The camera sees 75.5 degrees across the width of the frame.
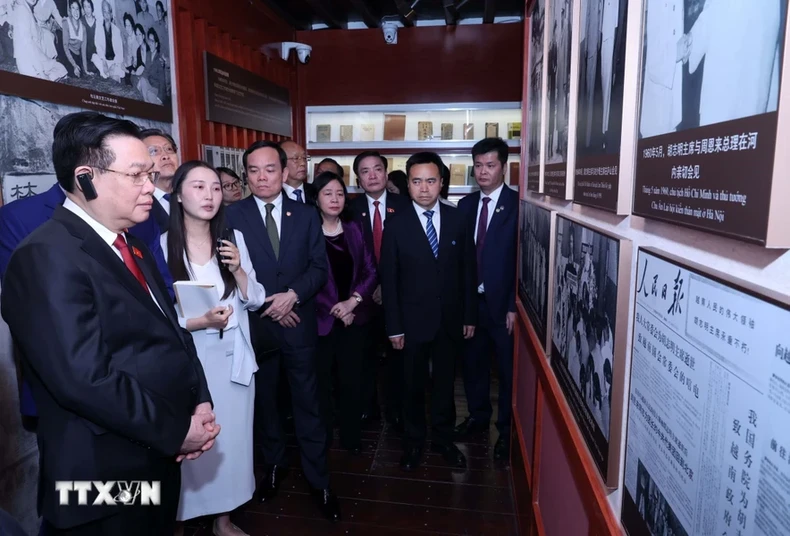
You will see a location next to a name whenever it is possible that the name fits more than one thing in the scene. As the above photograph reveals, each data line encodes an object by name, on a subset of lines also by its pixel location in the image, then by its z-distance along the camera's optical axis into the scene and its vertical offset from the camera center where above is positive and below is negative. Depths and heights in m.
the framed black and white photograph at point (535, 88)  2.10 +0.49
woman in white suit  2.20 -0.60
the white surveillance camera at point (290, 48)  5.54 +1.62
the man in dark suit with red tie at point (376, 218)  3.62 -0.15
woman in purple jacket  3.17 -0.66
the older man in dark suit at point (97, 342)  1.31 -0.39
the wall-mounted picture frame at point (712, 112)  0.48 +0.10
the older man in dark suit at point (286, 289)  2.67 -0.47
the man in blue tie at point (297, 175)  3.97 +0.19
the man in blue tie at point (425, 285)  2.98 -0.51
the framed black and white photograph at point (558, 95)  1.46 +0.32
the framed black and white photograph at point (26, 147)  2.29 +0.24
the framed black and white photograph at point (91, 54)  2.36 +0.78
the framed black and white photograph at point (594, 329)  0.94 -0.29
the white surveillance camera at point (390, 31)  5.44 +1.77
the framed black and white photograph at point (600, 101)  0.93 +0.20
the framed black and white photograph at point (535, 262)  1.80 -0.27
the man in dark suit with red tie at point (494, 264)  3.13 -0.41
